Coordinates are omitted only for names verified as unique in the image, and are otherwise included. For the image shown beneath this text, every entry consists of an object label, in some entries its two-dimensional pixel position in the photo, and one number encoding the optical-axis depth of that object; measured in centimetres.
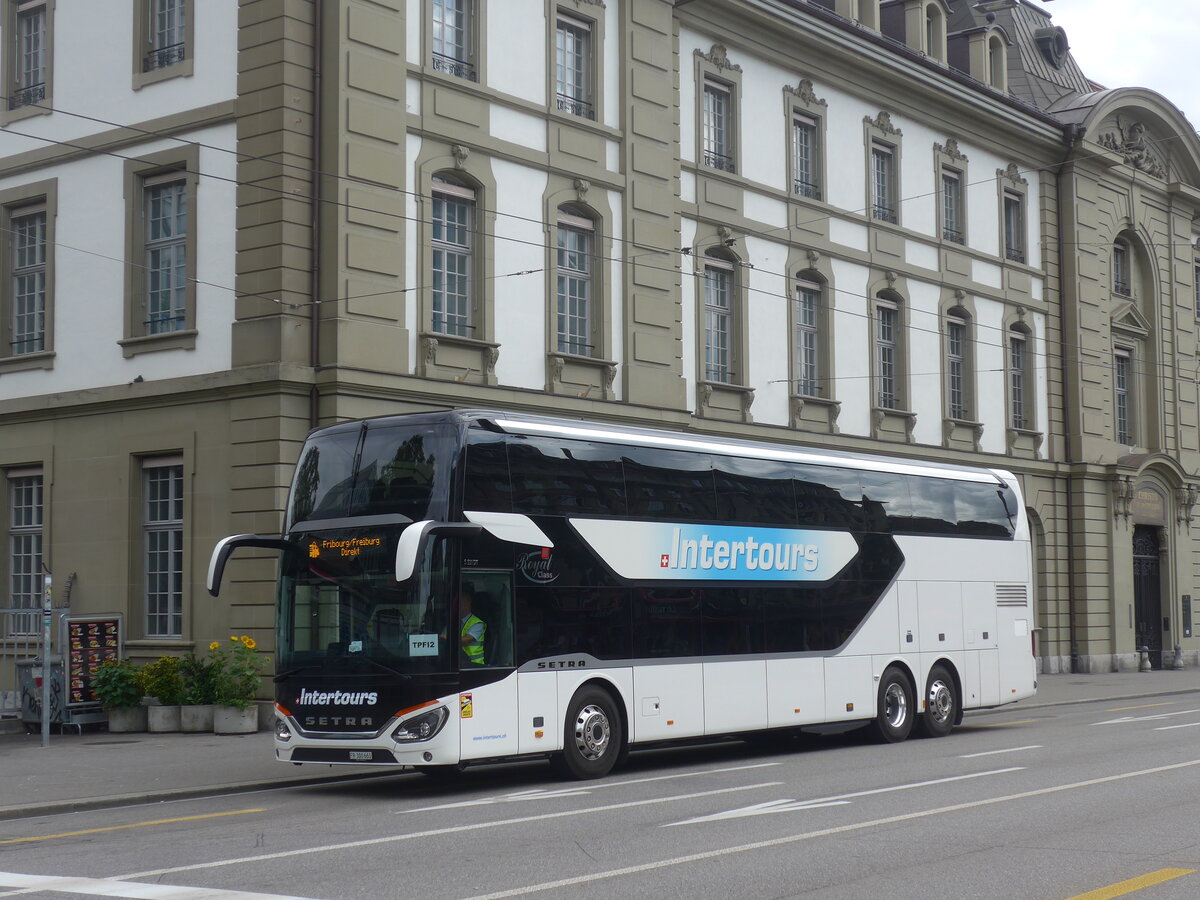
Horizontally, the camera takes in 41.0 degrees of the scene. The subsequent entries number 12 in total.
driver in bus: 1492
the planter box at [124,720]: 2209
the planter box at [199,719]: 2172
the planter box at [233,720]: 2138
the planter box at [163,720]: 2184
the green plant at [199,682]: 2180
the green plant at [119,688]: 2208
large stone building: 2256
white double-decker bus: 1485
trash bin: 2197
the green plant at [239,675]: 2144
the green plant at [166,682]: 2200
